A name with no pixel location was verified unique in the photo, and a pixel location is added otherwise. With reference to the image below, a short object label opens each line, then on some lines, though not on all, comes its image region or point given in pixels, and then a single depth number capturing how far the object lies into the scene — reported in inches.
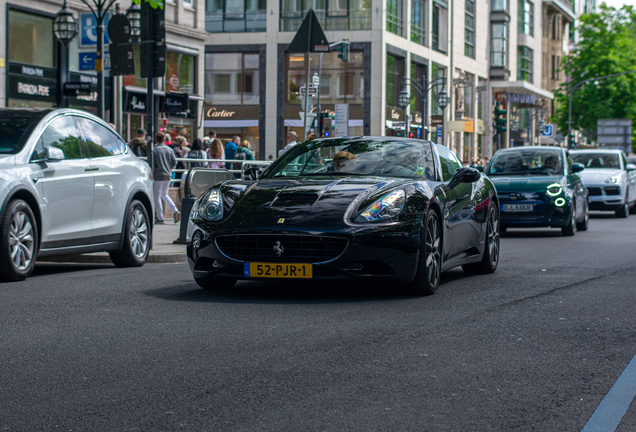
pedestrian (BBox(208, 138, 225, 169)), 810.2
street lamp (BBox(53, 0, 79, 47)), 813.9
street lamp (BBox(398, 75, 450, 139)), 1765.5
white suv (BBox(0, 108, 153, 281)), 349.4
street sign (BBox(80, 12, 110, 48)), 1019.3
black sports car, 290.2
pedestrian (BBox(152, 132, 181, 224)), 735.1
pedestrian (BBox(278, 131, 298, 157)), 912.3
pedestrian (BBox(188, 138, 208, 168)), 856.3
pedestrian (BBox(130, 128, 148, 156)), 768.3
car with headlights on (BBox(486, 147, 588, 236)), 658.2
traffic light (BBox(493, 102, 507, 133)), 1619.6
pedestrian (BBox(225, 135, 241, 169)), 929.5
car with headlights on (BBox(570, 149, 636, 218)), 936.3
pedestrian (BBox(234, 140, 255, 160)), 891.4
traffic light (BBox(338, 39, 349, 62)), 1412.4
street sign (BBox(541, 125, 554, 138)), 2751.0
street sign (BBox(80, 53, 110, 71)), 1047.0
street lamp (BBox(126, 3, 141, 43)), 858.8
